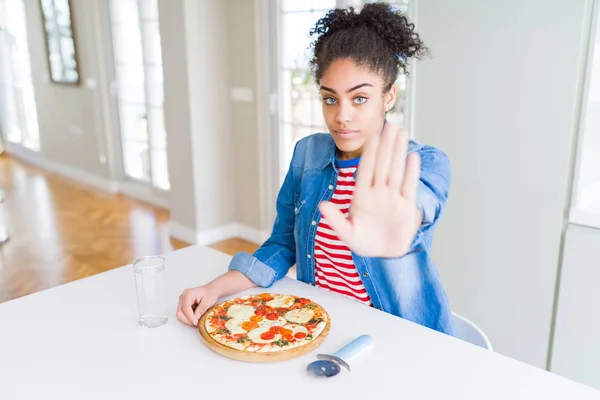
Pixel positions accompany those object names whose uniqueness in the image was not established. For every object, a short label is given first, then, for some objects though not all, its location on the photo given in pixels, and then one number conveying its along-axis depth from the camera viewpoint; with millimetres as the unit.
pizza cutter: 935
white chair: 1194
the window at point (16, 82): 5961
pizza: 1000
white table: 897
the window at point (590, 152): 1843
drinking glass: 1149
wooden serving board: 961
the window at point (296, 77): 3262
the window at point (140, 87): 4332
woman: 1170
